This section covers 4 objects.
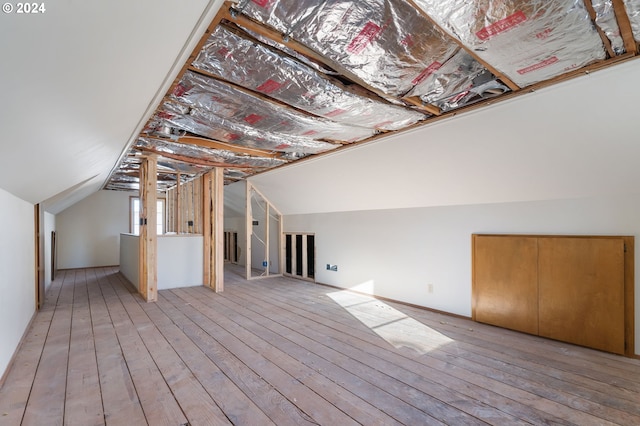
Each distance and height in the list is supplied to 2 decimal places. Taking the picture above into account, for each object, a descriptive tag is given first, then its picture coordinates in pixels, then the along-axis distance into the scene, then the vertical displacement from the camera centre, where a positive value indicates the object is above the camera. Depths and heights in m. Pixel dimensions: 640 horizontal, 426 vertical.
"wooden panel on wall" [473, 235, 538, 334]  3.27 -0.81
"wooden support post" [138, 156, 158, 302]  4.57 -0.27
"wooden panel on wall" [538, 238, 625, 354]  2.77 -0.79
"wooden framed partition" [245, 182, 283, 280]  6.23 -0.52
